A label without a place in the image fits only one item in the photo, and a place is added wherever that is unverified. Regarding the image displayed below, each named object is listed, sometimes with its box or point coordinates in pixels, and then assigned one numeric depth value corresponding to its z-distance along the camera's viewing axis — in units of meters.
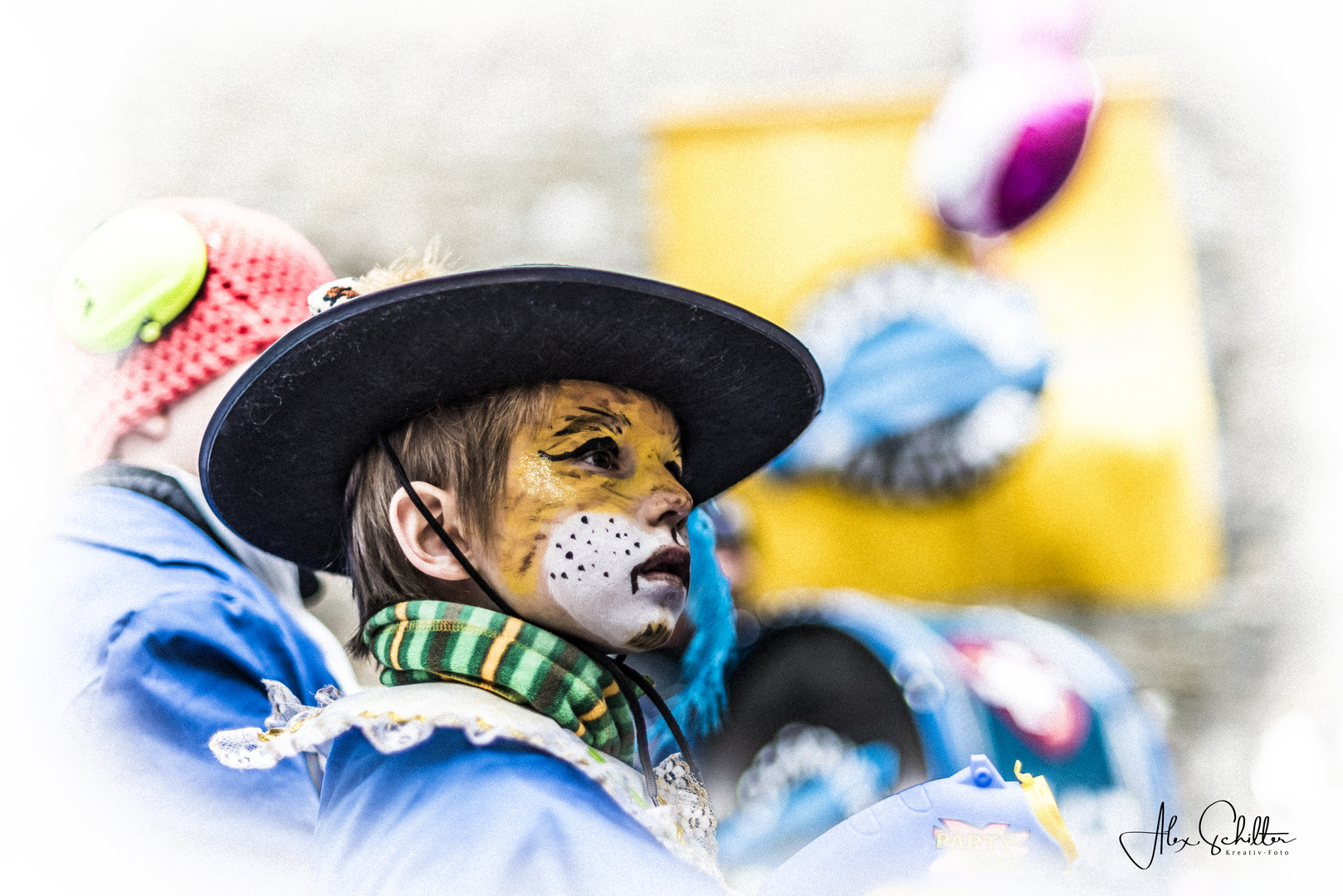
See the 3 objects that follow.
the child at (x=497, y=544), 2.88
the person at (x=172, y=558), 2.99
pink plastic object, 6.20
